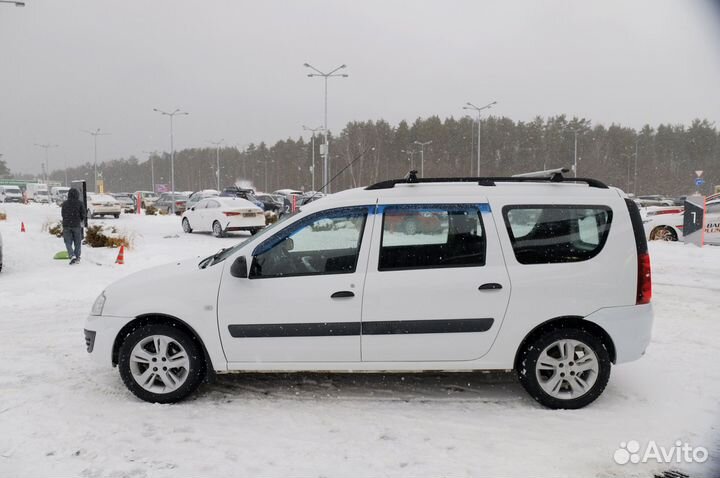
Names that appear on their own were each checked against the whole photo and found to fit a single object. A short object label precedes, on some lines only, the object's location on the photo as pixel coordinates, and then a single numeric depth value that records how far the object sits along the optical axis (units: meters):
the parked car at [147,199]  49.63
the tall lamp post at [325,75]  37.44
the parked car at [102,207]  29.38
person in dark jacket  11.87
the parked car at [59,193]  40.47
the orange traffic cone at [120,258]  12.54
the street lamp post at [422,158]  67.33
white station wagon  4.24
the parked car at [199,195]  37.58
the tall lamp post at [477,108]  43.97
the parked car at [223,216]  20.03
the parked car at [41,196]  59.76
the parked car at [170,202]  39.91
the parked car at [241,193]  36.62
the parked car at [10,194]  47.78
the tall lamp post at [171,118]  53.03
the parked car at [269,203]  36.00
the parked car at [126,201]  36.99
